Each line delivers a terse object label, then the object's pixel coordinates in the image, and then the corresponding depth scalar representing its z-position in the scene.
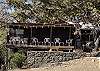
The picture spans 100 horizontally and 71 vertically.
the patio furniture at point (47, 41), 33.25
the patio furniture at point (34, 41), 33.50
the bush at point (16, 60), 29.33
